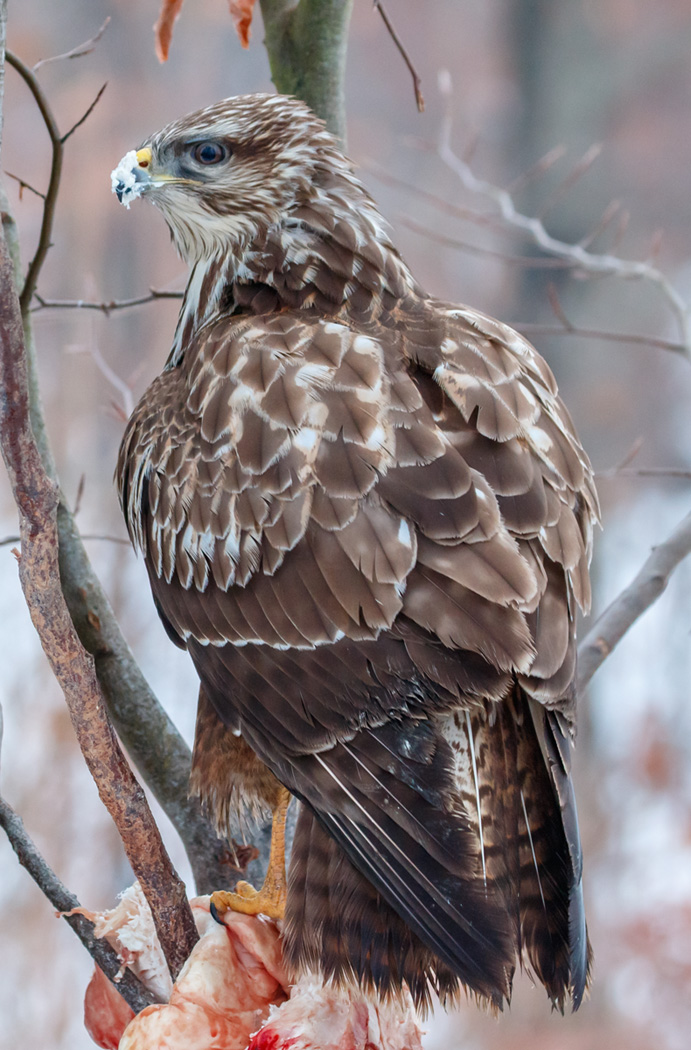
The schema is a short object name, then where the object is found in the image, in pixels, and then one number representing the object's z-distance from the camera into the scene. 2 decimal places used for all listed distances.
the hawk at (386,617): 7.00
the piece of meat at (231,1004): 7.00
